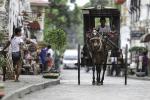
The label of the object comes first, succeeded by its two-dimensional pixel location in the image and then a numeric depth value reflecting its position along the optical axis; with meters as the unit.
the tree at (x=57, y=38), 30.92
